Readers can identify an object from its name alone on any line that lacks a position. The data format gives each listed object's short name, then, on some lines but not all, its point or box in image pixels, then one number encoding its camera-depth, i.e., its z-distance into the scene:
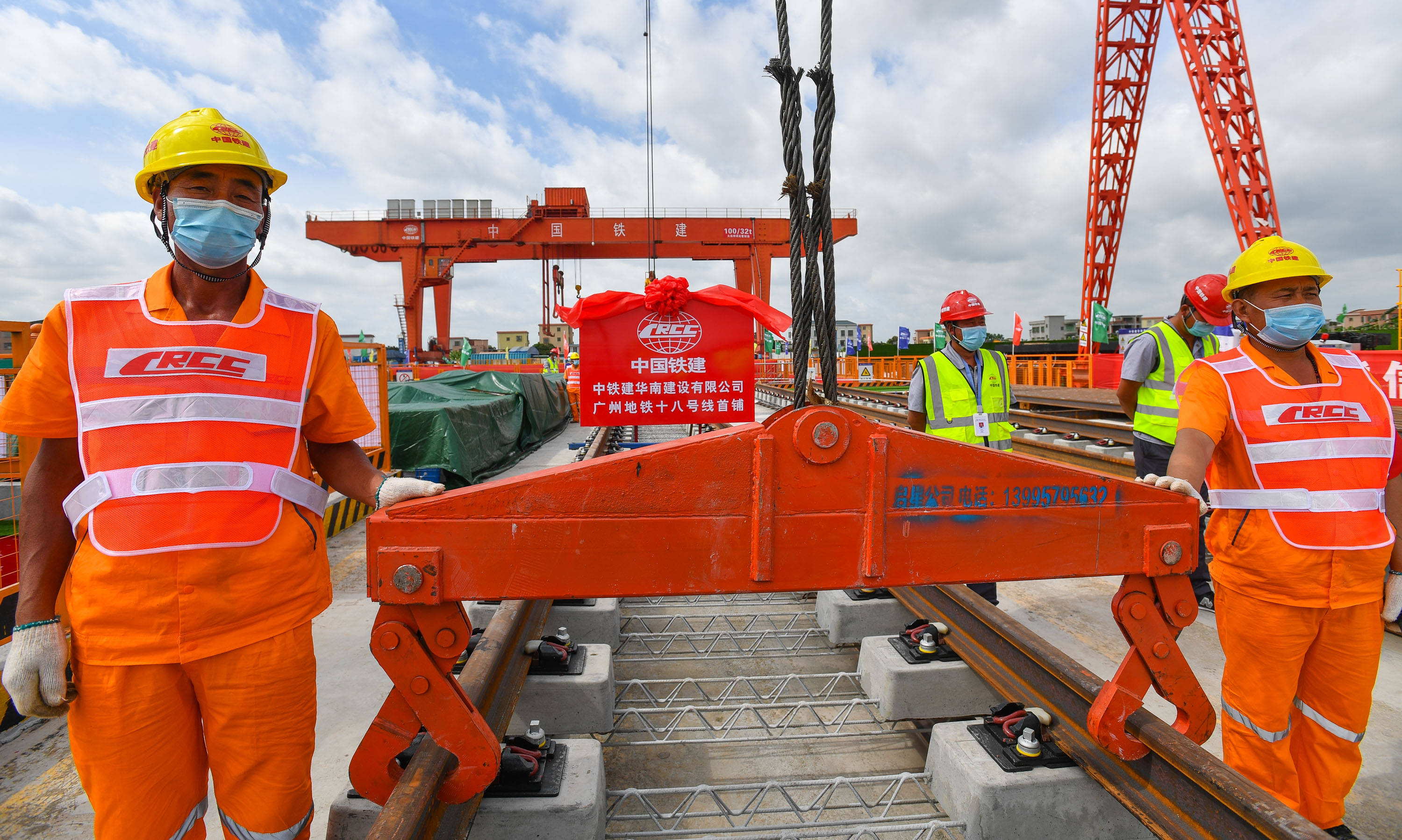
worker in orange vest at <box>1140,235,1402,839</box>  2.06
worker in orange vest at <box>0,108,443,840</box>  1.49
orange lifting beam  1.70
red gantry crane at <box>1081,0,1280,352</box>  24.36
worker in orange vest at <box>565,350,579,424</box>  17.30
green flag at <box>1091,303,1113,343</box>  26.50
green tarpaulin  8.41
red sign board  6.31
